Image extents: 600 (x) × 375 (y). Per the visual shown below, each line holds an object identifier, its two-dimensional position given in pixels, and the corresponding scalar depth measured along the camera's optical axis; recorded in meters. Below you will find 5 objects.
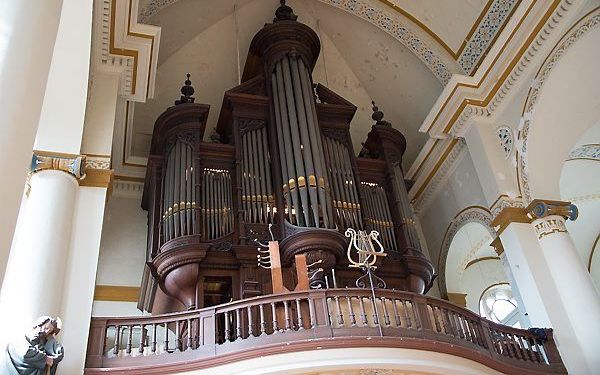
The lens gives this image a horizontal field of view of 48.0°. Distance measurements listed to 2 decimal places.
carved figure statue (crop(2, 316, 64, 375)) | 5.45
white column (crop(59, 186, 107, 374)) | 6.35
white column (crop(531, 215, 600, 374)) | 7.73
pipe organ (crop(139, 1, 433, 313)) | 8.11
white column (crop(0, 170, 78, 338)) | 6.19
